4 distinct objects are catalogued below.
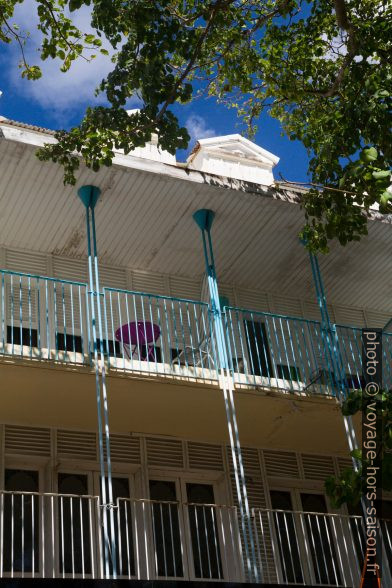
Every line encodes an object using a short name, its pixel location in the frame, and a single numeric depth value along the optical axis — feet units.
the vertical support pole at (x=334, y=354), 39.52
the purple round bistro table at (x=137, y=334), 40.24
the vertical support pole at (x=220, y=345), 36.49
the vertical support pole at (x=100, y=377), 32.40
